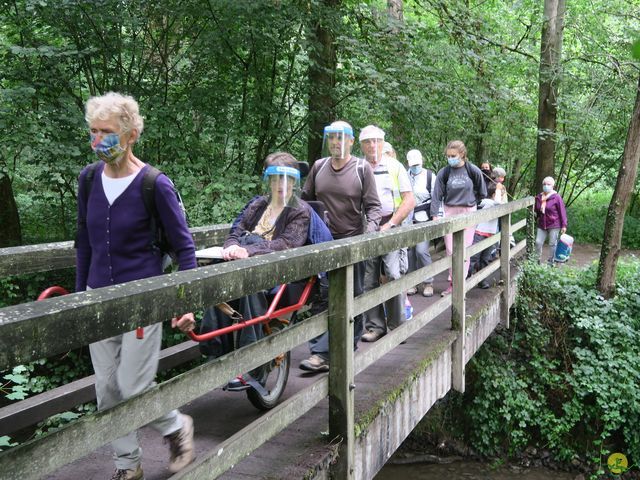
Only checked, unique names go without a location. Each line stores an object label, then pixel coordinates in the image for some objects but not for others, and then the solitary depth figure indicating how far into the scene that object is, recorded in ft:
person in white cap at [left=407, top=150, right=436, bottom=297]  25.84
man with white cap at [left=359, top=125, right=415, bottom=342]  17.26
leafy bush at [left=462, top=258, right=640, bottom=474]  28.81
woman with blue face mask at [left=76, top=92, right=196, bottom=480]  8.77
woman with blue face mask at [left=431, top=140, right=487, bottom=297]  23.72
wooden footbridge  5.32
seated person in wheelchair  11.63
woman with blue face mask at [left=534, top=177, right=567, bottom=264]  39.22
